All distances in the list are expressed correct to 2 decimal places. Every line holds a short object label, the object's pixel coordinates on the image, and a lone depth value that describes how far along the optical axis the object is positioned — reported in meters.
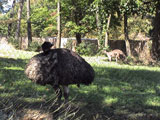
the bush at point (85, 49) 23.05
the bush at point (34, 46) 26.11
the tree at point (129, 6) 14.48
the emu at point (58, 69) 4.38
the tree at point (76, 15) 26.63
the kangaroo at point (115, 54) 16.00
